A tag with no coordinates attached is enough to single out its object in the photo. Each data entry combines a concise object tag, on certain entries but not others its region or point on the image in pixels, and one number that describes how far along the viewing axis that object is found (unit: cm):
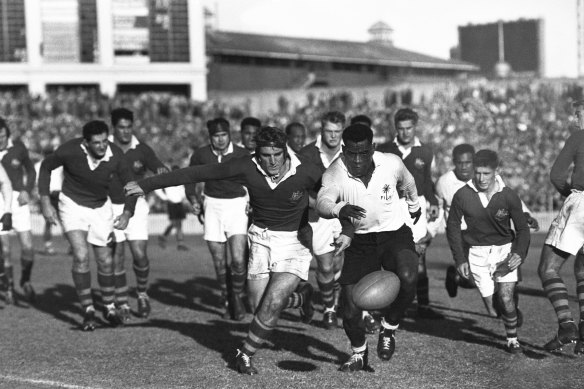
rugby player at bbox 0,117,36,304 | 1327
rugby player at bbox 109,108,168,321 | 1158
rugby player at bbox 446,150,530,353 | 899
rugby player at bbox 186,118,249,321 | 1123
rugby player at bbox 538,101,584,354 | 870
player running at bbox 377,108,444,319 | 1103
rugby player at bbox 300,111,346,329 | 1055
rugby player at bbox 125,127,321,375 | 817
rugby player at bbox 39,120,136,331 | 1077
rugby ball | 778
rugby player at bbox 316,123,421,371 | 793
